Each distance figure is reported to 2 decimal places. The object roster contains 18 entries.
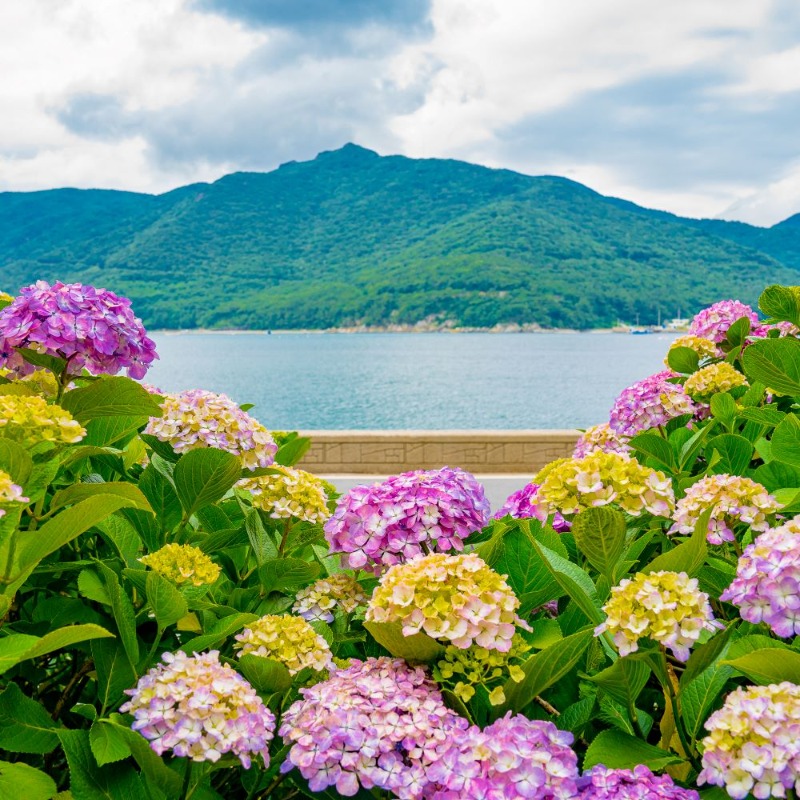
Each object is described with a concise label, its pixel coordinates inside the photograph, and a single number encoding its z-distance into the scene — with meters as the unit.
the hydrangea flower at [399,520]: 1.31
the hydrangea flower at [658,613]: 0.97
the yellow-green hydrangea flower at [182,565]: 1.20
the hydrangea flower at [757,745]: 0.82
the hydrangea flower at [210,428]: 1.49
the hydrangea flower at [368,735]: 0.94
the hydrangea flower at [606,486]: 1.34
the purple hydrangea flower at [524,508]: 1.67
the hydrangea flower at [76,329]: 1.45
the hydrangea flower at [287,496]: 1.46
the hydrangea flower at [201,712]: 0.94
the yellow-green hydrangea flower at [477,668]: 1.04
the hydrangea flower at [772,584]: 0.96
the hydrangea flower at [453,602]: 1.03
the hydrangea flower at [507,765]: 0.90
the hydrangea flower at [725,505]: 1.29
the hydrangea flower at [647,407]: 2.31
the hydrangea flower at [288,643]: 1.12
